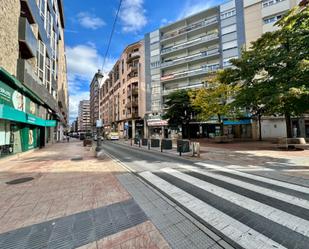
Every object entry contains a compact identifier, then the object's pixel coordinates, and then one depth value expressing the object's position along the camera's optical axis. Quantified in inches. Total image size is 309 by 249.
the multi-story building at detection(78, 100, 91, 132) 5517.7
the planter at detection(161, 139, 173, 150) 646.5
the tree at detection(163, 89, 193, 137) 1131.3
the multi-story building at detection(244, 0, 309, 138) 1070.4
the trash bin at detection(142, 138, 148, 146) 876.0
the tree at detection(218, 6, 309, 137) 505.7
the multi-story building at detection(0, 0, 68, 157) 404.2
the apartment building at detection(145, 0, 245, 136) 1276.5
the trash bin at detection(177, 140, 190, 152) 524.4
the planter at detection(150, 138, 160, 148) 759.7
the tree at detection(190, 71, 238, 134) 907.6
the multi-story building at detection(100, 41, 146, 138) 1705.2
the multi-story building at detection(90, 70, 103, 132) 3609.7
